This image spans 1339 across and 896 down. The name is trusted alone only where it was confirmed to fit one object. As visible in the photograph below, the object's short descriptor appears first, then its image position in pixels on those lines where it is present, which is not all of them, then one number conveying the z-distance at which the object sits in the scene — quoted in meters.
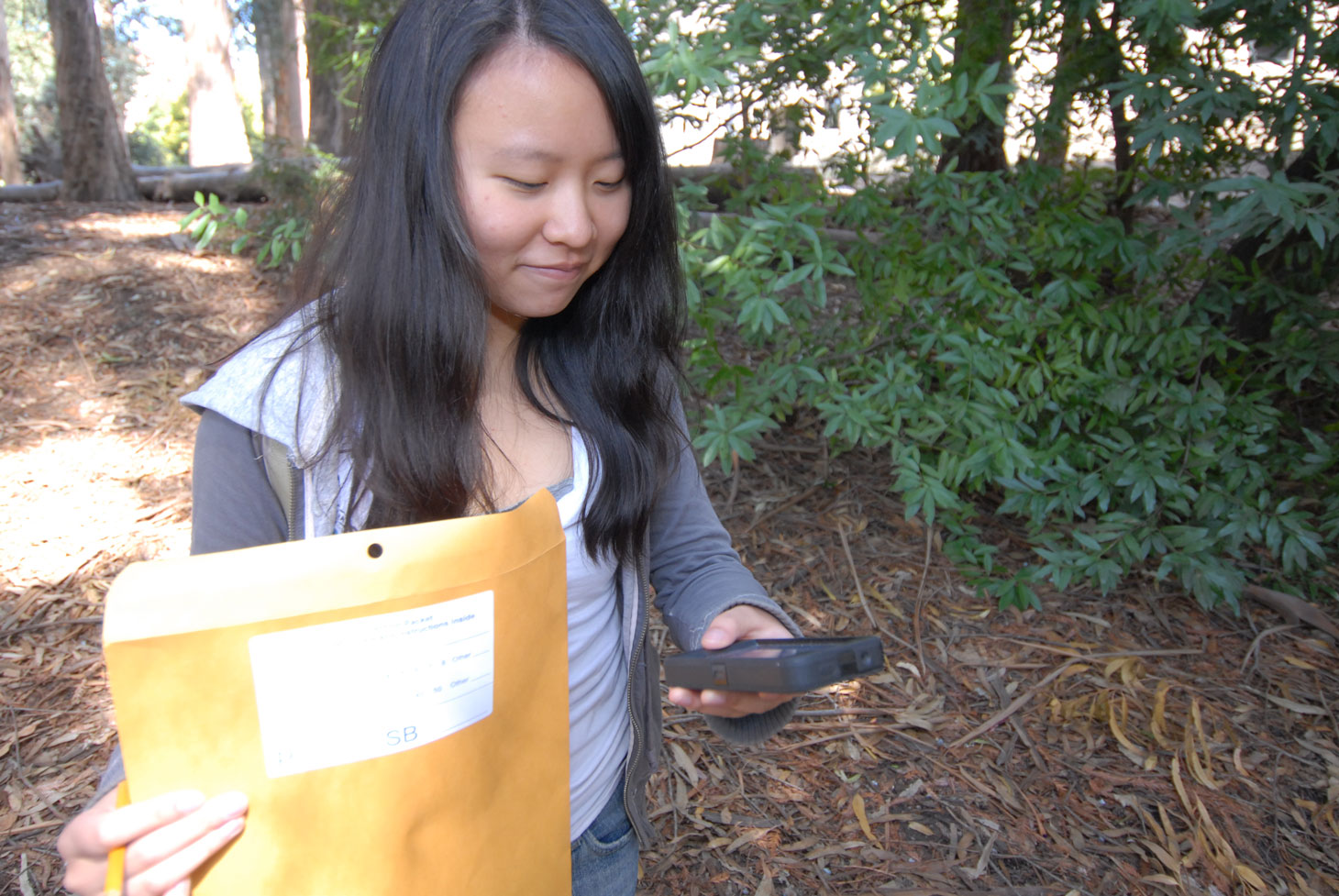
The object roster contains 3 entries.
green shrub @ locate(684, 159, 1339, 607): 2.89
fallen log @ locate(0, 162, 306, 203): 6.70
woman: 1.04
